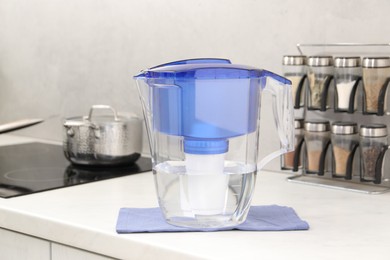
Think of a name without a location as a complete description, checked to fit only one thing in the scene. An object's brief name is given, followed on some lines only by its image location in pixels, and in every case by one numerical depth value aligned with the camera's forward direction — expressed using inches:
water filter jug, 62.7
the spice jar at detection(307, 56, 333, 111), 75.8
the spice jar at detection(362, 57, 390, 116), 73.0
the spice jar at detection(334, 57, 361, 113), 74.2
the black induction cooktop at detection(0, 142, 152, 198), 75.8
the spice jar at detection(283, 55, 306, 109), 77.2
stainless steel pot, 82.8
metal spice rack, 75.0
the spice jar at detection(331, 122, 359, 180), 74.4
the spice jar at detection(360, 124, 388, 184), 73.1
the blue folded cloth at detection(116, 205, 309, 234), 63.2
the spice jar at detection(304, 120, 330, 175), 75.9
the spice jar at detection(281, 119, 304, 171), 77.1
